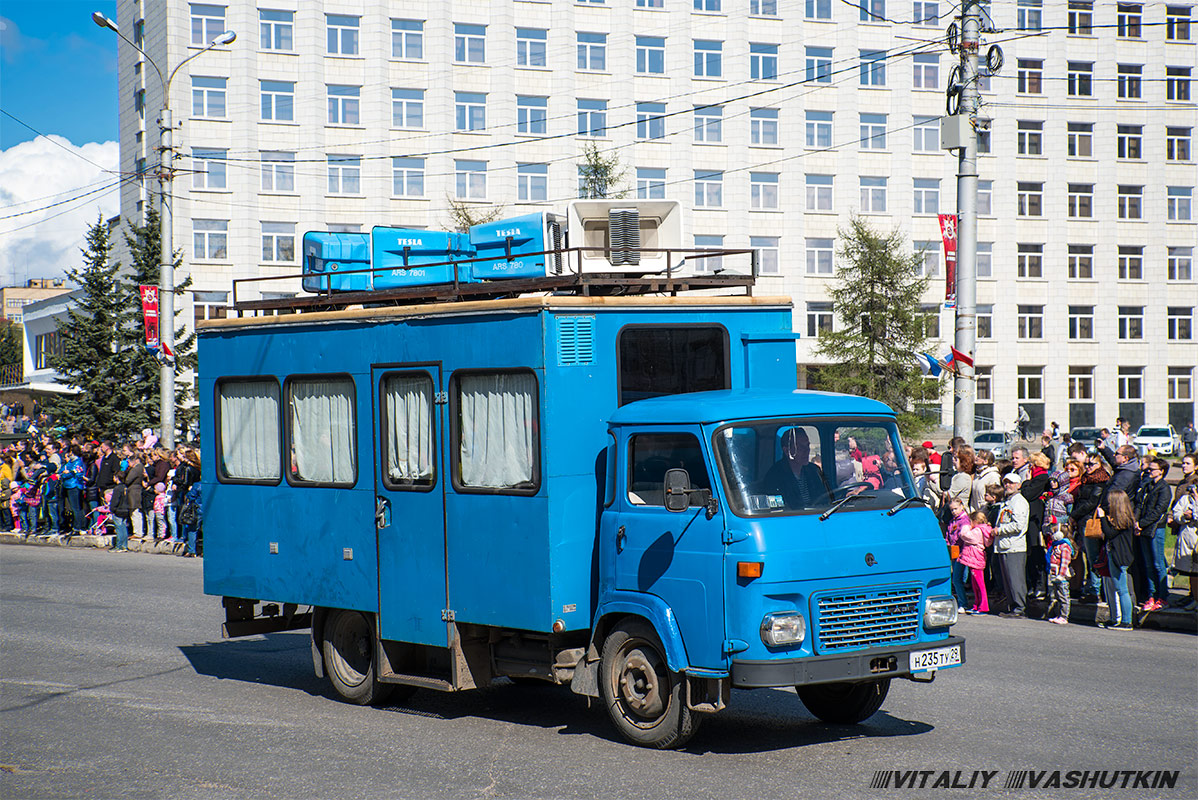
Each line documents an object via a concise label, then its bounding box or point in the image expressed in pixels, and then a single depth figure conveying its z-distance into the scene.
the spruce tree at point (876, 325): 40.03
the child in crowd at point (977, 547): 14.52
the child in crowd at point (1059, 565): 13.77
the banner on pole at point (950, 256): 19.17
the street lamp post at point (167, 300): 27.41
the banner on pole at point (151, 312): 28.52
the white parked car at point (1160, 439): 52.22
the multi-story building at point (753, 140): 53.00
